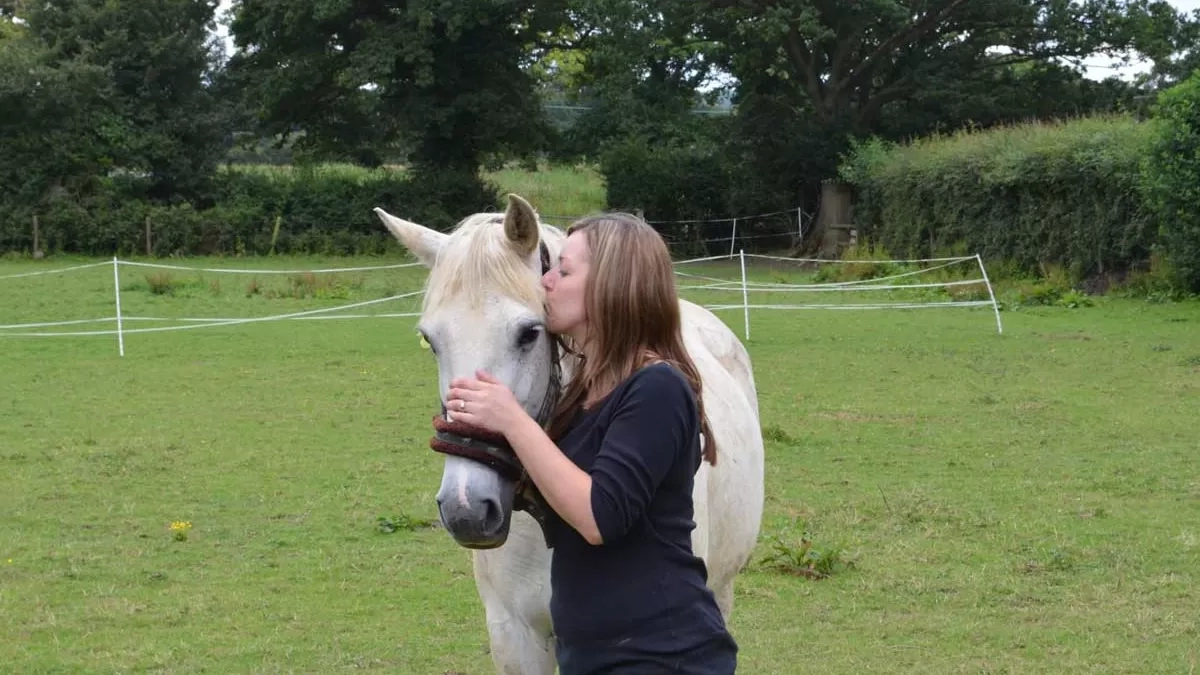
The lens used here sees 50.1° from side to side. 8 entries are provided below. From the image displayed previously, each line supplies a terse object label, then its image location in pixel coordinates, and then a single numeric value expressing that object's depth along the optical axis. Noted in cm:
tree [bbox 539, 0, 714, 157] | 3309
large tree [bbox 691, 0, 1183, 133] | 3081
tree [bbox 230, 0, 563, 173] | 3216
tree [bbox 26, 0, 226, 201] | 3180
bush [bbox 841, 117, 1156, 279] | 2027
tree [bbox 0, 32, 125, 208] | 3020
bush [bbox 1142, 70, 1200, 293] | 1759
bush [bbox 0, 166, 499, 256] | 3008
